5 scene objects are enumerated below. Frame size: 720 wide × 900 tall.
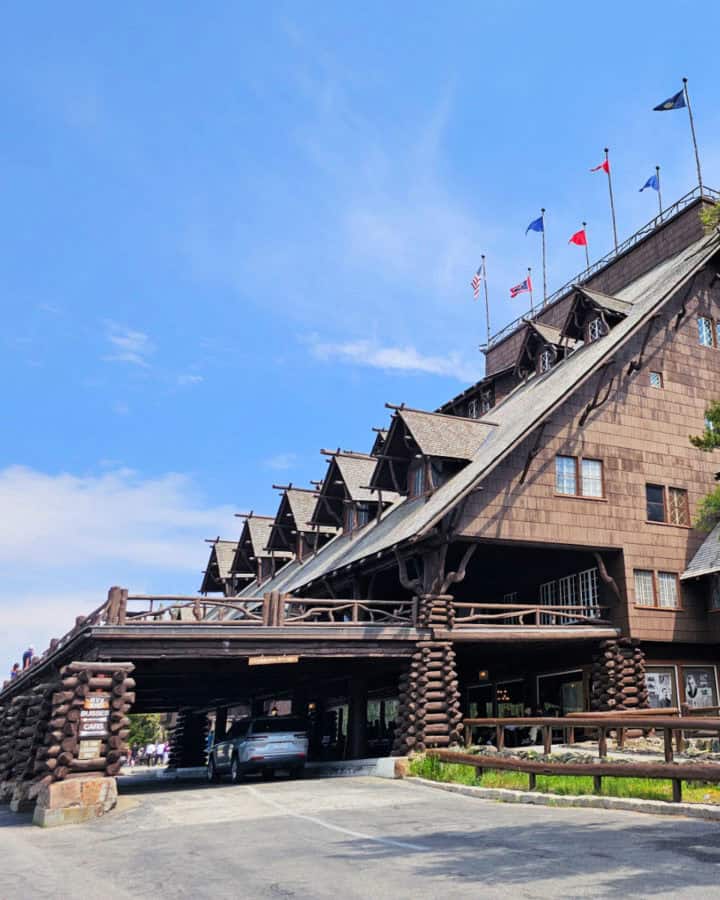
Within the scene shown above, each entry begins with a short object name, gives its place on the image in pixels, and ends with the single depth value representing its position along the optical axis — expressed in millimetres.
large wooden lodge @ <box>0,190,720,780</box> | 23250
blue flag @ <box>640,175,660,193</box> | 36531
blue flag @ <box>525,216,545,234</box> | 41938
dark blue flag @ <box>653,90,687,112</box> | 30953
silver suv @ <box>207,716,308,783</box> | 23156
